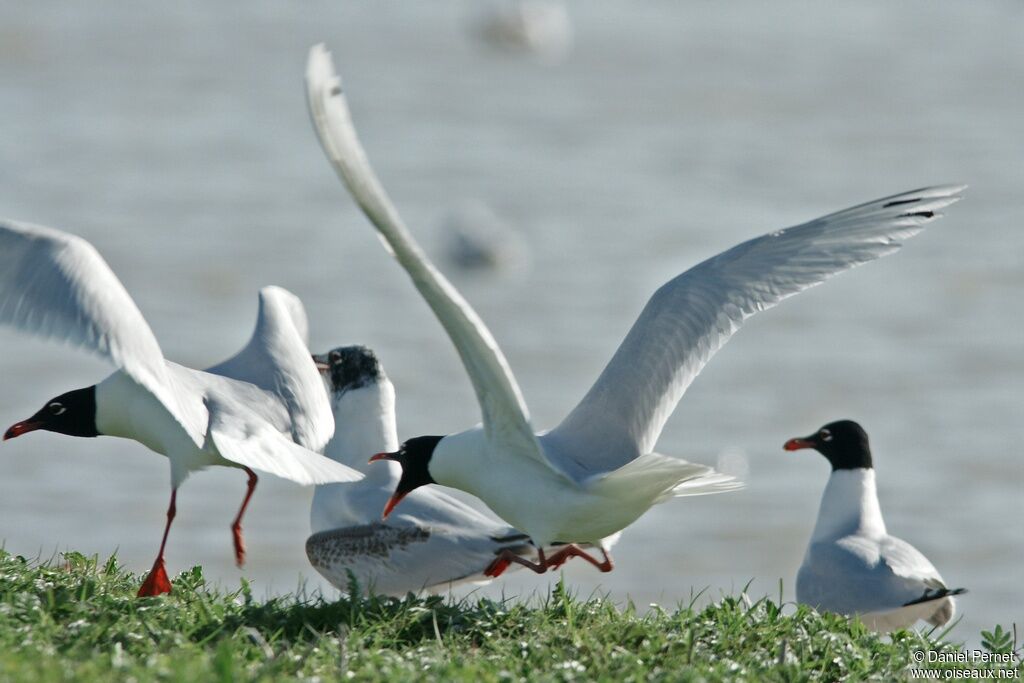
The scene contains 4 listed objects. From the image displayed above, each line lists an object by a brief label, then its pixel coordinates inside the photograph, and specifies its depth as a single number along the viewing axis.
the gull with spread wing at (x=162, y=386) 11.16
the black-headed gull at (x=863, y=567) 13.82
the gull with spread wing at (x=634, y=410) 11.60
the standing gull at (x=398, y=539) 13.05
